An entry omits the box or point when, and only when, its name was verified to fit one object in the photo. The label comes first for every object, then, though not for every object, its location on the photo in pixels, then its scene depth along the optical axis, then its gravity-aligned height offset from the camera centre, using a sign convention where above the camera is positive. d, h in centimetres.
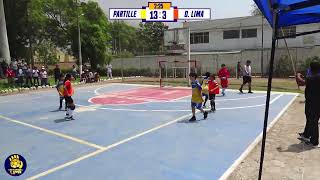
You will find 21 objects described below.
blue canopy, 347 +58
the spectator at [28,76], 2480 -76
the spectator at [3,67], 2891 -14
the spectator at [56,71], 2525 -47
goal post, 2727 -106
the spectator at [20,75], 2466 -69
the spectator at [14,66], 2581 -6
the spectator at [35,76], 2523 -77
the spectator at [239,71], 3057 -65
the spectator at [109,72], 3532 -74
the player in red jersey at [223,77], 1852 -68
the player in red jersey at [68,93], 1221 -97
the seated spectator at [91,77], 2945 -102
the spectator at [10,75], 2555 -71
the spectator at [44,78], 2562 -93
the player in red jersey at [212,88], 1328 -90
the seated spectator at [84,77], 2937 -102
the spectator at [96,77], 3006 -105
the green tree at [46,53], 5341 +188
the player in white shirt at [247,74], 1903 -55
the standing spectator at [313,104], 819 -95
